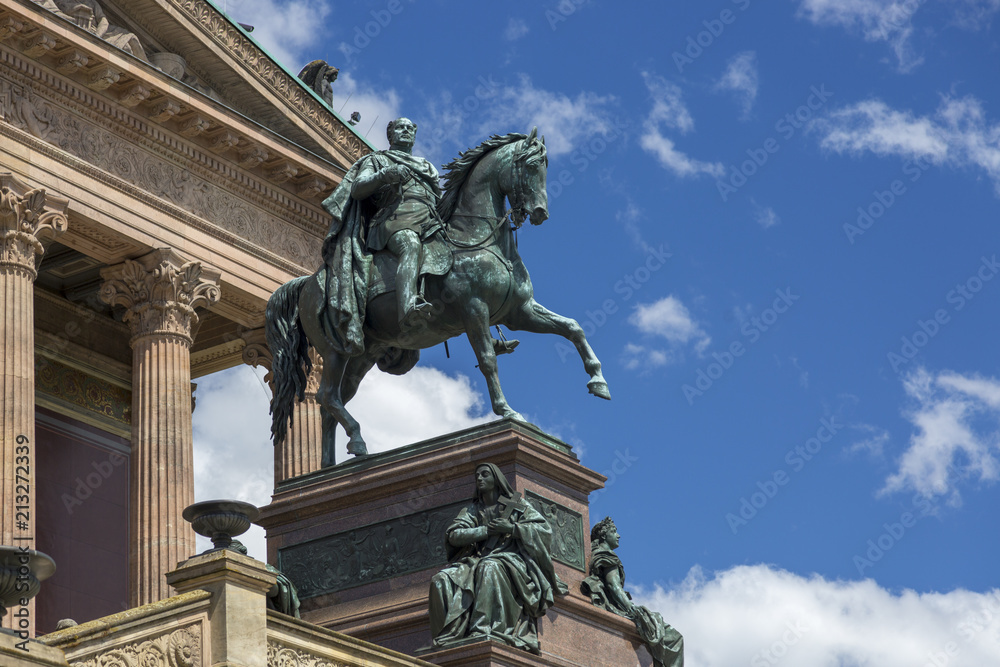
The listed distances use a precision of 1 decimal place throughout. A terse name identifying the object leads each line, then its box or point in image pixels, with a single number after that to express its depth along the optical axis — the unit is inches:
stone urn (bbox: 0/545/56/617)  471.5
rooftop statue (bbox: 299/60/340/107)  1483.8
